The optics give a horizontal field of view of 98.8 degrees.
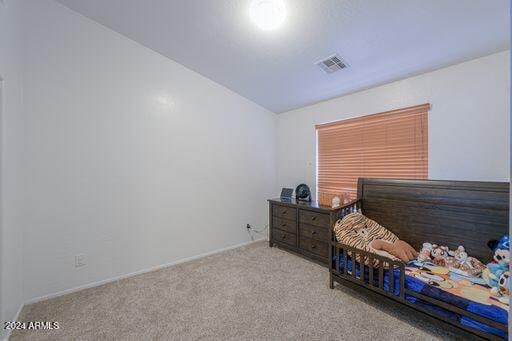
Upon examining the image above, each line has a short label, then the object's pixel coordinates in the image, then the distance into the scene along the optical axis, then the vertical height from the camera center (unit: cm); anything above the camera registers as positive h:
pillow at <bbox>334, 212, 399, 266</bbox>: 201 -64
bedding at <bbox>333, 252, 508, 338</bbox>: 130 -85
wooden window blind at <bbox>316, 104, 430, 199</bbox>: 235 +23
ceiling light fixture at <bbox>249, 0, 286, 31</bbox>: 181 +133
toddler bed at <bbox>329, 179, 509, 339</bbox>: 139 -64
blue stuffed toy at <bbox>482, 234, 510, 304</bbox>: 142 -73
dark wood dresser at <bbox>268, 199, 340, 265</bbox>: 264 -80
